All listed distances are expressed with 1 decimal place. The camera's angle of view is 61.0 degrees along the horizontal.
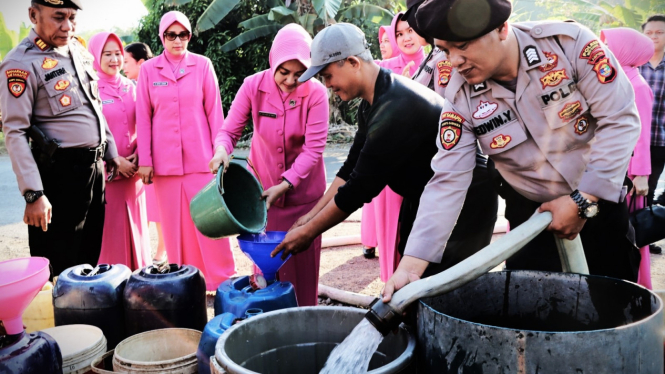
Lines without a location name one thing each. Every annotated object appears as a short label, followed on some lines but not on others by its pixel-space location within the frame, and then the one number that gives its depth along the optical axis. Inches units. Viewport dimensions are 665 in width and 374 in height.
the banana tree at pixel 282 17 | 493.7
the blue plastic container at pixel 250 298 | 101.1
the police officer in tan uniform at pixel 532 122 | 72.7
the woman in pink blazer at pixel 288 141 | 130.8
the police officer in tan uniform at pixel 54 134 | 128.3
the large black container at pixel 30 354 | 76.9
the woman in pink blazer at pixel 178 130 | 164.9
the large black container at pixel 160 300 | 109.2
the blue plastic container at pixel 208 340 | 85.0
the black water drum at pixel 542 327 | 53.3
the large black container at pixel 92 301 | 109.3
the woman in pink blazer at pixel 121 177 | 168.2
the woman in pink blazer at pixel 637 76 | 153.9
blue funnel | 105.9
